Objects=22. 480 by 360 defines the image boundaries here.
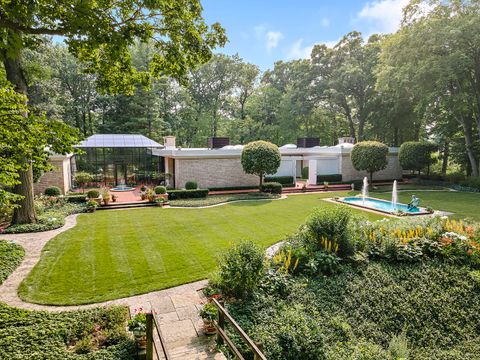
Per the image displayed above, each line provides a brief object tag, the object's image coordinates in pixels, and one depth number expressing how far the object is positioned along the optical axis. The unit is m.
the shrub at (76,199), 16.64
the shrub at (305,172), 30.77
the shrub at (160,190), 17.95
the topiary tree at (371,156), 21.91
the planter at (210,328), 5.30
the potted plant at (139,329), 4.67
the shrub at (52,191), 16.92
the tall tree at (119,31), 4.24
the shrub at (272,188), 21.05
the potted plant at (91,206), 15.30
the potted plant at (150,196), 17.31
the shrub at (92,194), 16.84
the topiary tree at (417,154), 23.88
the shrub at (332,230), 8.14
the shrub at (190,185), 19.69
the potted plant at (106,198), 16.19
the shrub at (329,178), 25.02
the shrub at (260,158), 19.86
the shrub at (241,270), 6.19
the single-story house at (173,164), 20.80
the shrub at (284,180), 23.61
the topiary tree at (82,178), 21.95
